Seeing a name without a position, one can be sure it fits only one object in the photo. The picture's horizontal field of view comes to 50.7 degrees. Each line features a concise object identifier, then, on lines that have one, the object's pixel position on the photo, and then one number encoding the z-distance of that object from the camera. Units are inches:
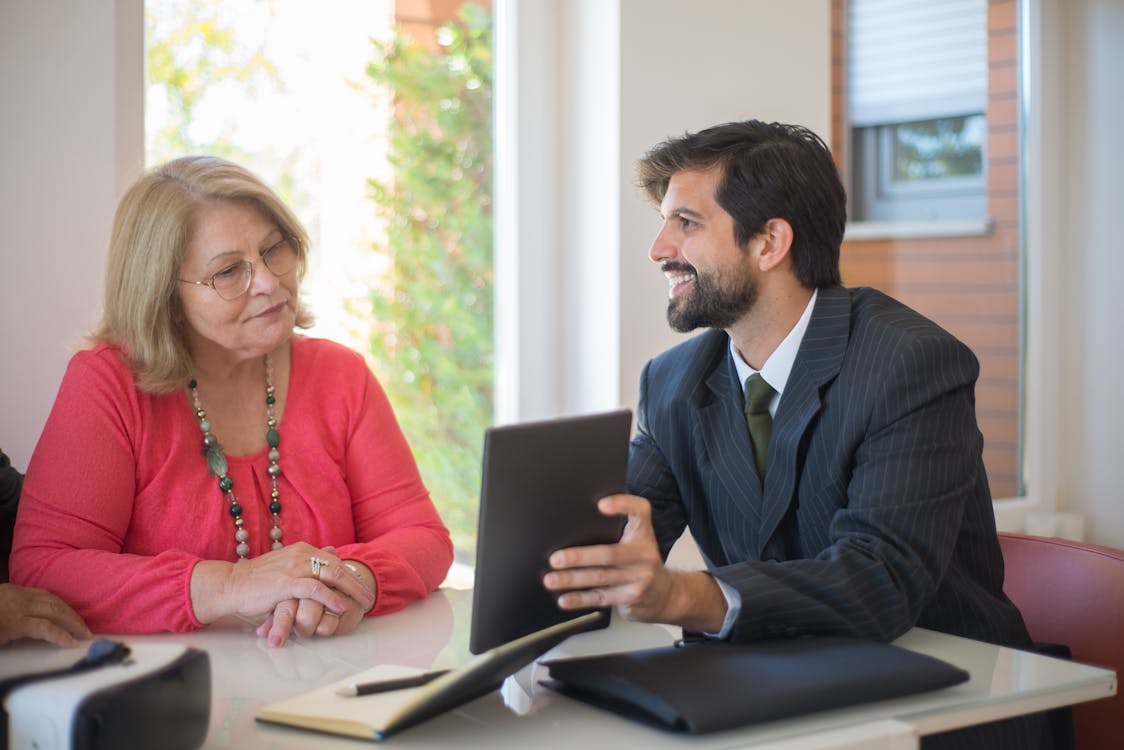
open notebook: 45.4
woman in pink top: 64.9
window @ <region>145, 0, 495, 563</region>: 103.1
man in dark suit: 58.2
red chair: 68.1
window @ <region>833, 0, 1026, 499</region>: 143.9
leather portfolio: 46.1
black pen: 49.0
